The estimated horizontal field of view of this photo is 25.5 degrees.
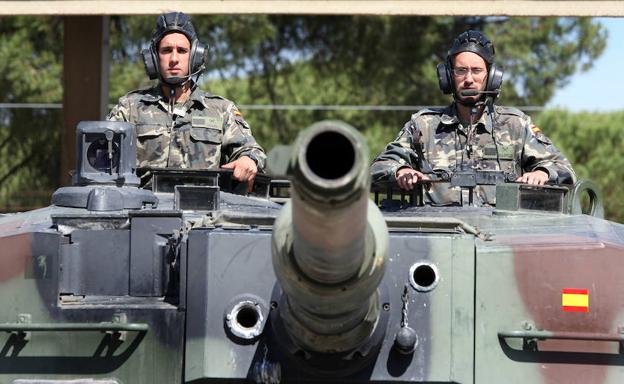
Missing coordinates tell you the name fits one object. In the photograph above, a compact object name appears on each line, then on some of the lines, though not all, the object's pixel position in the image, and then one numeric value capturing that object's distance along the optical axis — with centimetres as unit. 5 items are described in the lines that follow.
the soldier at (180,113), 966
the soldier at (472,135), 920
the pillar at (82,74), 1634
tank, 671
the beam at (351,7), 1471
